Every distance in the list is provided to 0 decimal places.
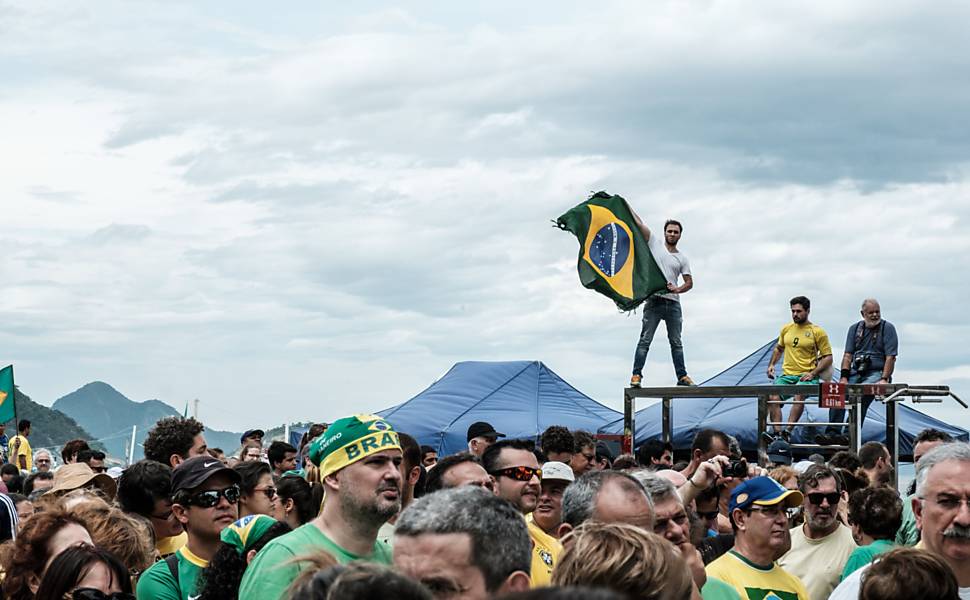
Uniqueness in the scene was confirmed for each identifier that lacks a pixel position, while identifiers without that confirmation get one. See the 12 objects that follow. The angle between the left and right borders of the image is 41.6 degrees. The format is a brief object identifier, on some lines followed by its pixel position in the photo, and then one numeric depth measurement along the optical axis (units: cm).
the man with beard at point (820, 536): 794
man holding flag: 1675
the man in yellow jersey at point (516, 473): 666
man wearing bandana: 457
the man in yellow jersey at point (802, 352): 1625
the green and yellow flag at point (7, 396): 2177
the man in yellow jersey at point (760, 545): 619
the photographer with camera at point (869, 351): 1558
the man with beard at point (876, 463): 1099
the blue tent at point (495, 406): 2538
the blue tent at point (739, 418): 2366
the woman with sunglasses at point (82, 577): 469
